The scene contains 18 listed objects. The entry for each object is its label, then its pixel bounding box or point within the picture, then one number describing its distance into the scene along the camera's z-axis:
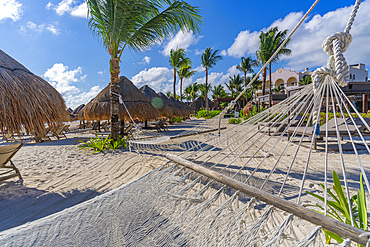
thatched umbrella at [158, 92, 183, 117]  11.99
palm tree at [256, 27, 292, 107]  12.60
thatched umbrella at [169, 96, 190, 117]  13.96
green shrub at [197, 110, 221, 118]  17.08
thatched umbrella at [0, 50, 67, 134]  1.96
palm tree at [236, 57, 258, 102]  21.27
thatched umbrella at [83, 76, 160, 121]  5.85
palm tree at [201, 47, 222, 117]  17.74
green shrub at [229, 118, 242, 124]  9.68
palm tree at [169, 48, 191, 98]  15.94
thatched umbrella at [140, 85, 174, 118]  9.62
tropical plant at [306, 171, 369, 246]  0.89
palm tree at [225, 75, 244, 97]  26.86
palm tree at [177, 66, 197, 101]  18.95
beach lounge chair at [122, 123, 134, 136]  5.60
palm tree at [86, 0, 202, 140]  3.47
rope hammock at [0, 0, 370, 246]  0.77
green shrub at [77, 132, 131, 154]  3.76
